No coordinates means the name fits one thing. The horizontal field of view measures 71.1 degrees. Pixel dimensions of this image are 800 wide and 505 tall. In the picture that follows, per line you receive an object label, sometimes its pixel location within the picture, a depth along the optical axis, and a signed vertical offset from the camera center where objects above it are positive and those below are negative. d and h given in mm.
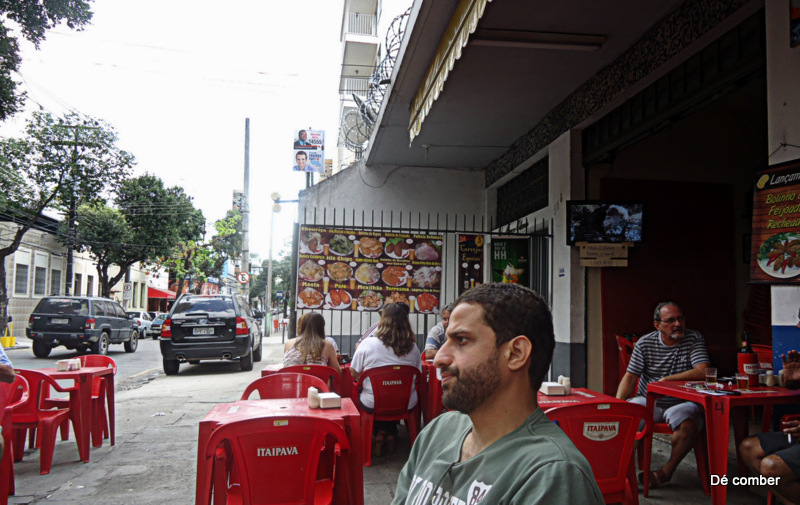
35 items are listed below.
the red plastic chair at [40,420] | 4550 -1143
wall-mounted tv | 6773 +809
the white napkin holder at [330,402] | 3254 -680
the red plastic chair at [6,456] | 3602 -1166
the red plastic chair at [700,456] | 3998 -1213
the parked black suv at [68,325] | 15180 -1217
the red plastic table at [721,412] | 3482 -761
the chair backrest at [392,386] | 4824 -864
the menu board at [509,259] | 8008 +417
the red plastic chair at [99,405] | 5402 -1208
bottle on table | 3805 -495
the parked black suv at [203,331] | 11406 -997
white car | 26900 -1957
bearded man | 1340 -278
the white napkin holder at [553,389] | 3727 -668
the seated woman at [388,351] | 5004 -583
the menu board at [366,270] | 7699 +223
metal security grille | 9844 +402
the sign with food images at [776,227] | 3545 +430
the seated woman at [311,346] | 5246 -585
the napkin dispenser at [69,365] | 5152 -782
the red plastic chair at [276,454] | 2514 -776
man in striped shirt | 4379 -562
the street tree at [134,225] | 26156 +2732
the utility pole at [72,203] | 21188 +3143
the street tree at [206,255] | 36094 +1954
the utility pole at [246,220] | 21250 +2412
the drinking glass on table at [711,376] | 4094 -624
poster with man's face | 12273 +3096
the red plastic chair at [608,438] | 2850 -763
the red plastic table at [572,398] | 3361 -705
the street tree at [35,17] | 9195 +4388
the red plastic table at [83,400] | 4902 -1063
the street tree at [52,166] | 20203 +4284
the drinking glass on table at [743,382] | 3756 -608
